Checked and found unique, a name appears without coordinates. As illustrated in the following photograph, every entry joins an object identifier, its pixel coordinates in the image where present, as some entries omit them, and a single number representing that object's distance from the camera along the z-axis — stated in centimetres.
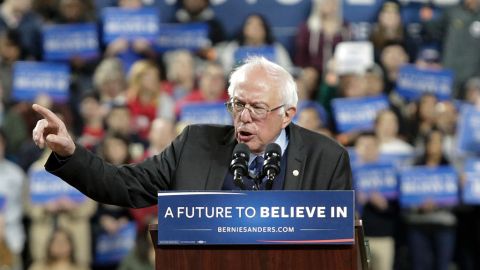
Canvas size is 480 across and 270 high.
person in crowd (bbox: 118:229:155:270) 1698
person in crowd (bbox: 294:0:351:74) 2061
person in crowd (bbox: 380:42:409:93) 2041
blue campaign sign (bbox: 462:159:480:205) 1816
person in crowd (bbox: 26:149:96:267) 1766
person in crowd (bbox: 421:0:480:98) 2078
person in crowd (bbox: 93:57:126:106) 1953
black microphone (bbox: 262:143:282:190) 778
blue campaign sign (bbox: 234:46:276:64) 1969
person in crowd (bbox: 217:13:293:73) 2027
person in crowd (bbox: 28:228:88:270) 1728
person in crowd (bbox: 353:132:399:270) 1795
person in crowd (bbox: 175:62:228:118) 1917
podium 718
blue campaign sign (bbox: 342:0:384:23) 2180
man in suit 830
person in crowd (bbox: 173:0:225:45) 2116
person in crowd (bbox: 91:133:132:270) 1770
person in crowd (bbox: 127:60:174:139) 1923
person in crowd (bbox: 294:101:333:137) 1816
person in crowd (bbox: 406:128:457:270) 1828
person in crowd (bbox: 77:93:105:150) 1866
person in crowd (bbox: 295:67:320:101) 1961
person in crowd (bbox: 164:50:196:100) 1969
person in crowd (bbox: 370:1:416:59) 2062
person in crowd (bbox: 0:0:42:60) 2033
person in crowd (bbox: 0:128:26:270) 1759
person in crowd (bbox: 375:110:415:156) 1870
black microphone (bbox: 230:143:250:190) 786
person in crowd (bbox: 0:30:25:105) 1952
